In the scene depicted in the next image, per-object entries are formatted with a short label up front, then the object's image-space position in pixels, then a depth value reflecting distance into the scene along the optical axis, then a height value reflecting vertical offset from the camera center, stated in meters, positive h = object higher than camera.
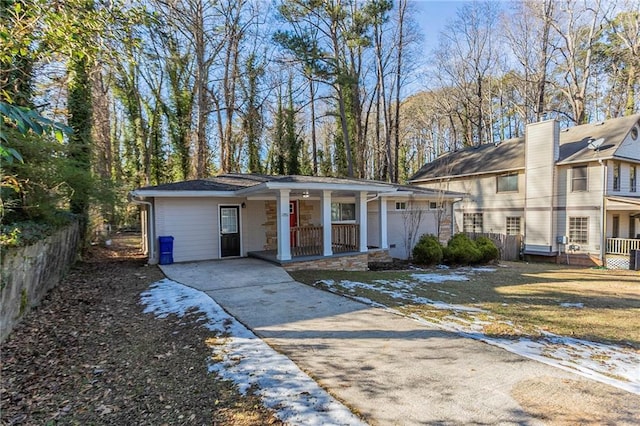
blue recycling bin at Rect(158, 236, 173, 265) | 9.84 -1.27
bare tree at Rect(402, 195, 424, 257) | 13.74 -0.87
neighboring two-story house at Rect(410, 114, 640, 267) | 15.66 +0.60
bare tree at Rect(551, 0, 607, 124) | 21.09 +10.33
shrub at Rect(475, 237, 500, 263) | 13.02 -1.86
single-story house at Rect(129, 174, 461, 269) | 9.54 -0.51
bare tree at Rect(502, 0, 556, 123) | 22.24 +11.17
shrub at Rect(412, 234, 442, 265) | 11.91 -1.74
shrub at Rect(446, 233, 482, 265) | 12.45 -1.86
